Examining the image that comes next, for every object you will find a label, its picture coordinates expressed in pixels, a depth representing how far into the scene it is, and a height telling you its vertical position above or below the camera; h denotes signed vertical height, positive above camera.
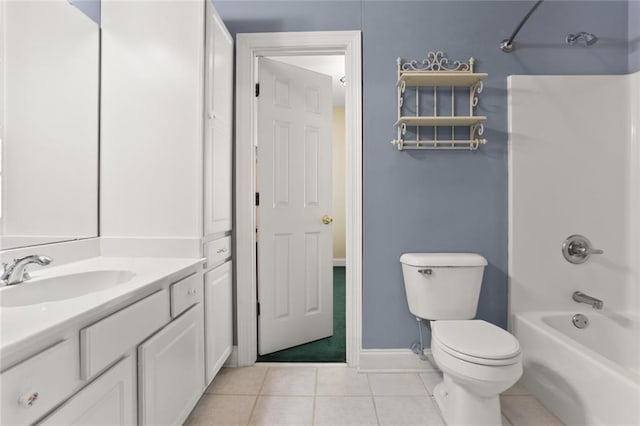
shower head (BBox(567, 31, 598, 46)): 1.97 +1.08
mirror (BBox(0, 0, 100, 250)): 1.19 +0.37
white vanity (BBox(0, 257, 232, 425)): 0.69 -0.38
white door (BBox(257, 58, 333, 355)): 2.21 +0.04
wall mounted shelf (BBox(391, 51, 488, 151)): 1.96 +0.66
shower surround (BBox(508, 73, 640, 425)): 1.97 +0.17
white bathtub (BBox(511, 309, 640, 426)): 1.32 -0.73
